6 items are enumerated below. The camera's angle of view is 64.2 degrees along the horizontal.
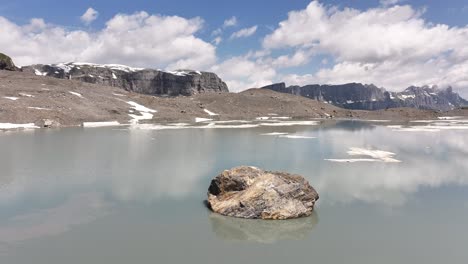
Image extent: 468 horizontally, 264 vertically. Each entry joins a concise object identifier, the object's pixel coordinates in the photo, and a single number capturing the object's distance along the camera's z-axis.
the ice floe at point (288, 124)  96.34
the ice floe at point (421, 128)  77.50
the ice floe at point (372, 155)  35.62
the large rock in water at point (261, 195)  18.55
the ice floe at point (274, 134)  64.94
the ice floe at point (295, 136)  59.31
